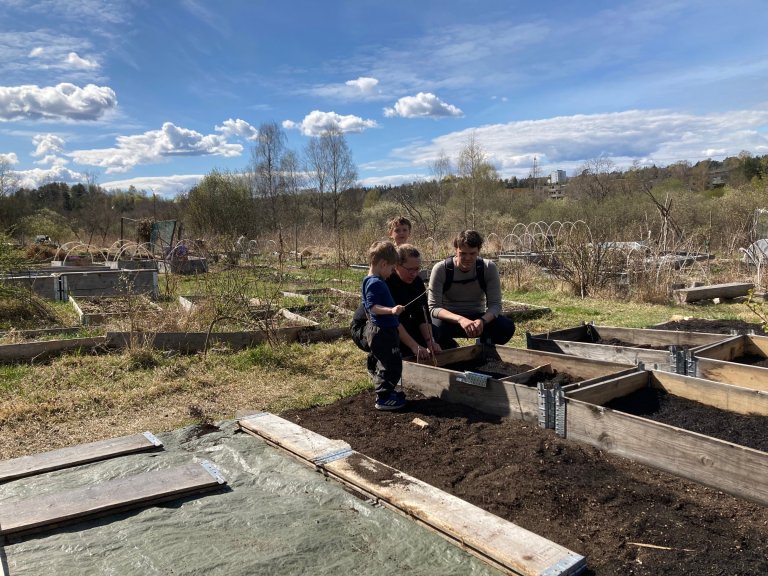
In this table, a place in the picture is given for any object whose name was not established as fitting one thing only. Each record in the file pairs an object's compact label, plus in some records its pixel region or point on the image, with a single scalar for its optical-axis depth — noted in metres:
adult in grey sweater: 4.67
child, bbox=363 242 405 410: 3.72
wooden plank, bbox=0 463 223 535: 2.30
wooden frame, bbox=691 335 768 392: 3.65
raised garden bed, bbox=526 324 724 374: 4.38
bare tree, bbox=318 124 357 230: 36.72
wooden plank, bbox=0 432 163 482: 2.91
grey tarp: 2.01
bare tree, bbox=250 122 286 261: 35.91
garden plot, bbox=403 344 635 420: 3.44
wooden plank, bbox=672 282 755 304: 9.55
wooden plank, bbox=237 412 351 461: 3.02
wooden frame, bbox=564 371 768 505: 2.38
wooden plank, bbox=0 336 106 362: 5.50
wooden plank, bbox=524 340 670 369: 4.30
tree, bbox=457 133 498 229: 29.81
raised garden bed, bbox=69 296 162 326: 6.88
